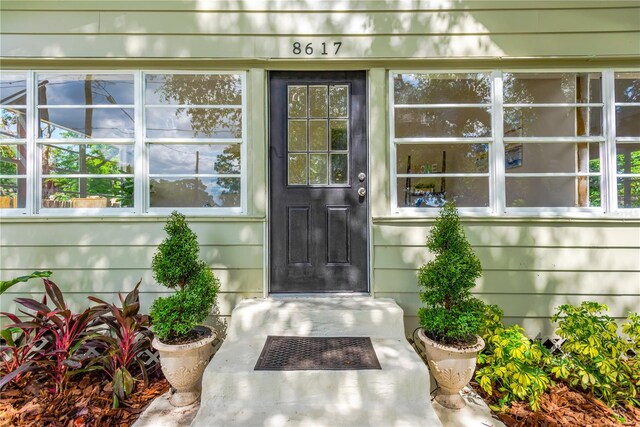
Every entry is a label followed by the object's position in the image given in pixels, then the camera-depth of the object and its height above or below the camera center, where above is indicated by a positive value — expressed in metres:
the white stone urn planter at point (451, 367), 2.10 -0.99
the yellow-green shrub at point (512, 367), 2.06 -1.02
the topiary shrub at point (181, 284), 2.15 -0.47
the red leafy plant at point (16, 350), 2.34 -0.96
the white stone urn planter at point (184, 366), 2.11 -0.97
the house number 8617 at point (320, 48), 2.79 +1.42
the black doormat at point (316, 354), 2.01 -0.91
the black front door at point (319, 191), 2.89 +0.21
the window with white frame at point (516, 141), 2.87 +0.63
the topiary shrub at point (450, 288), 2.17 -0.51
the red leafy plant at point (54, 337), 2.27 -0.86
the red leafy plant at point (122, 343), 2.23 -0.92
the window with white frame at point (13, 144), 2.91 +0.66
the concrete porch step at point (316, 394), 1.82 -1.05
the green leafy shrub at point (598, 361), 2.21 -1.03
